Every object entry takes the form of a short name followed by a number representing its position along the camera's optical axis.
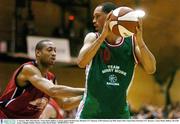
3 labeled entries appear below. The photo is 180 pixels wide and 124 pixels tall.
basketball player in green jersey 5.11
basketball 5.08
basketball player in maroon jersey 6.08
